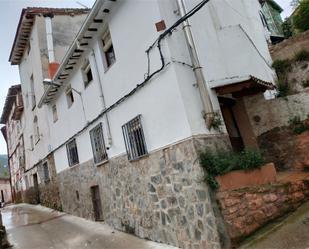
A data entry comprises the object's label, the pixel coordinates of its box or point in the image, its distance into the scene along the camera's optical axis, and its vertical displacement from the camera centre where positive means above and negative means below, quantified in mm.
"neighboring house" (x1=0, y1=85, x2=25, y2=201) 22025 +6744
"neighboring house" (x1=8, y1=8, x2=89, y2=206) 14609 +8073
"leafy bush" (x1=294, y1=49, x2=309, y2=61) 8492 +2616
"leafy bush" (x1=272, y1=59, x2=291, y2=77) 8985 +2586
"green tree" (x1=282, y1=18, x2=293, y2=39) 16109 +6800
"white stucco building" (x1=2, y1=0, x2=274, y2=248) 5434 +1640
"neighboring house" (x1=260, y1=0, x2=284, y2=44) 14595 +7138
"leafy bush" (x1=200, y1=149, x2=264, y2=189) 4989 -124
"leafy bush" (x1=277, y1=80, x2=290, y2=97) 8611 +1786
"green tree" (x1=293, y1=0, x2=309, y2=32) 12039 +5479
